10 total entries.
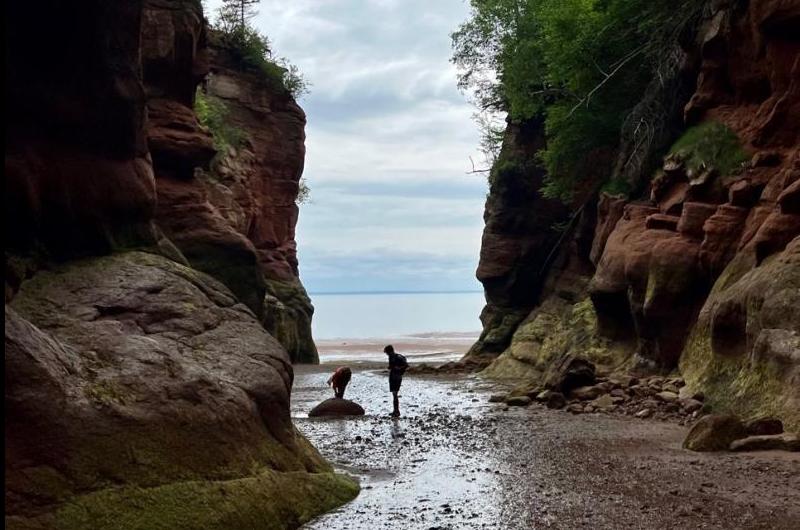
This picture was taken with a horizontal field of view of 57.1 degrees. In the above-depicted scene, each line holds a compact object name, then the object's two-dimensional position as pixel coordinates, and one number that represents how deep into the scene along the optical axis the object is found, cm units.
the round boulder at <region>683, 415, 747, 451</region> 1162
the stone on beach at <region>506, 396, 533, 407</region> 2042
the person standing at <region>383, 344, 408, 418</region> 1991
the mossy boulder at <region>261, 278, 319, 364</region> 4712
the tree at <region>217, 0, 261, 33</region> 5800
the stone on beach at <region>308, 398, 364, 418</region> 1939
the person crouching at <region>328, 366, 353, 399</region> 2092
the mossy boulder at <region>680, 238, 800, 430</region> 1308
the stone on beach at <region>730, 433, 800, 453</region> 1093
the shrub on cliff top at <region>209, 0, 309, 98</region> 5519
